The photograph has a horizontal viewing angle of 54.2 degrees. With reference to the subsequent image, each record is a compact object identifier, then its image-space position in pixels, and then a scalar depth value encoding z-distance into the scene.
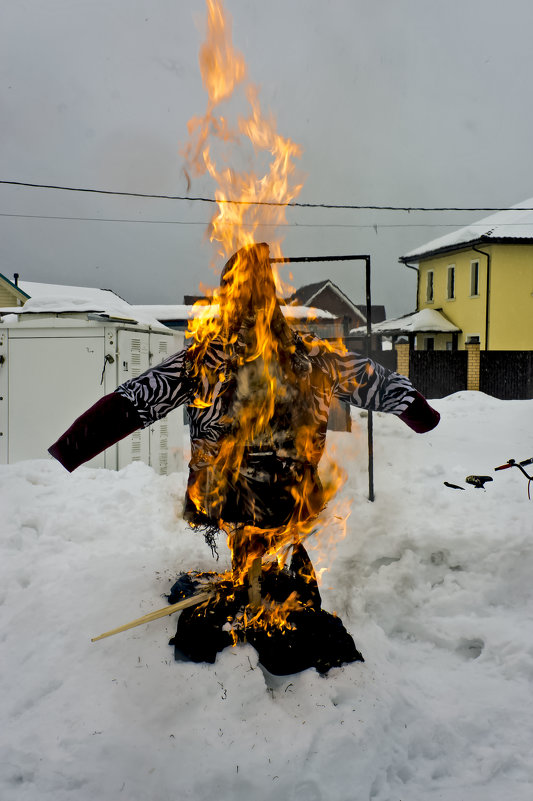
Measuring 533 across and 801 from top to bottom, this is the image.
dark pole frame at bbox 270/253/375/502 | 6.10
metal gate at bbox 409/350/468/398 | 19.83
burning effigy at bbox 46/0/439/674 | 2.68
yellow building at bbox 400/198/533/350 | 21.62
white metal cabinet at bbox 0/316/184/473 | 7.20
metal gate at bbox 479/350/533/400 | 19.08
